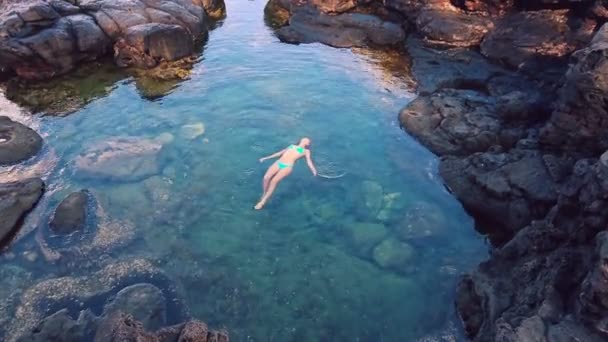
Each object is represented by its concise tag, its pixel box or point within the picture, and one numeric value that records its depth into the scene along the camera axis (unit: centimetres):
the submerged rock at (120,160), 1549
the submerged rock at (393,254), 1252
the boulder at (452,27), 2477
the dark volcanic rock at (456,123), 1627
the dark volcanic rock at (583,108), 1271
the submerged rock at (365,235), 1303
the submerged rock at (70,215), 1320
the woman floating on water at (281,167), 1449
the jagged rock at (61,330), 975
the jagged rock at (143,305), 1071
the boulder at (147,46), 2284
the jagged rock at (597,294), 746
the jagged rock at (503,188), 1288
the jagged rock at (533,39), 2098
